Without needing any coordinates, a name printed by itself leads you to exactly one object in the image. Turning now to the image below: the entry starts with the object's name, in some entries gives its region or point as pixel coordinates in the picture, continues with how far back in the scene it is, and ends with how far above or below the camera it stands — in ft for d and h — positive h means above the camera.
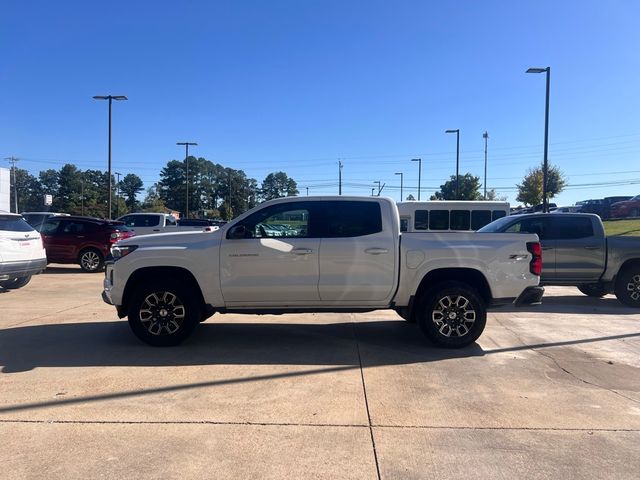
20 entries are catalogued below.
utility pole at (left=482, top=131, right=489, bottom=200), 198.88 +29.87
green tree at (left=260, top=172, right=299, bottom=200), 307.58 +21.24
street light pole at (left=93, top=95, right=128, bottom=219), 94.89 +21.72
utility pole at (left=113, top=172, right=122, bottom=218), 267.55 +3.47
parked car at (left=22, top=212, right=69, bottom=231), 59.16 -0.50
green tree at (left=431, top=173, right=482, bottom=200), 168.25 +10.94
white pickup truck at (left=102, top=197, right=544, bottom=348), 21.03 -2.29
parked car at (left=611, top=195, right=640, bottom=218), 138.10 +4.02
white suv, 32.27 -2.50
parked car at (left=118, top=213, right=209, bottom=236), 69.69 -0.89
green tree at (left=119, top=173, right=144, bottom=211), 400.18 +21.82
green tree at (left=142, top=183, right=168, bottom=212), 266.88 +6.77
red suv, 51.52 -2.71
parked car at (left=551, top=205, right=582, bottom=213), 146.41 +3.77
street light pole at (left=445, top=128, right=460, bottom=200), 117.87 +17.23
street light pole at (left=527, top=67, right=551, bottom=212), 73.77 +14.03
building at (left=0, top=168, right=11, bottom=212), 105.00 +4.78
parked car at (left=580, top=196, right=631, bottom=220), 144.46 +4.82
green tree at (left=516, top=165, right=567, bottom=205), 160.04 +11.45
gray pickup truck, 34.14 -2.67
